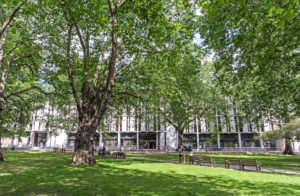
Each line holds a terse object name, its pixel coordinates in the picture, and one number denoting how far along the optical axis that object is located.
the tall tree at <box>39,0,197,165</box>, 7.62
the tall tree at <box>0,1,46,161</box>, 13.62
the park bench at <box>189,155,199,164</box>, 15.87
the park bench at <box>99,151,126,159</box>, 21.76
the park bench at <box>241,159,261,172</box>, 12.27
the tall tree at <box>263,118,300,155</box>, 29.86
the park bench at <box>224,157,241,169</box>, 13.28
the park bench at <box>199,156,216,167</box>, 14.25
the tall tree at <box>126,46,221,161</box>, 14.16
